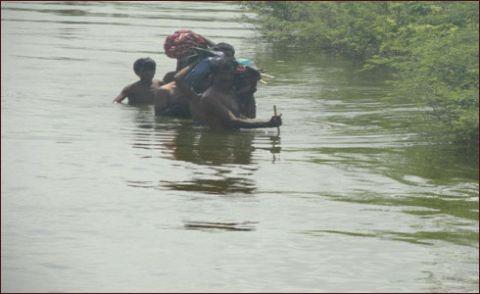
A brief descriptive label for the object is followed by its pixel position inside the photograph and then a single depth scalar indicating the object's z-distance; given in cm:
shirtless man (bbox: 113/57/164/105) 2041
